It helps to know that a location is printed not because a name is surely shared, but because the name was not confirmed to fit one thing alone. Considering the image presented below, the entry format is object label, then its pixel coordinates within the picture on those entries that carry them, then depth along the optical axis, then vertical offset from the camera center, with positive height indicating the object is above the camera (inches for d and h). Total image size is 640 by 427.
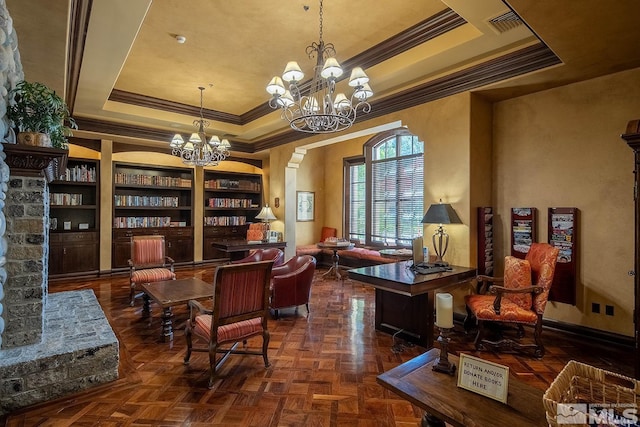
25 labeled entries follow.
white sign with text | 54.7 -28.3
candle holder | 62.6 -29.0
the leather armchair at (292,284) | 157.6 -33.8
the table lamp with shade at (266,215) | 270.7 -0.5
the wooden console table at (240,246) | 230.3 -23.6
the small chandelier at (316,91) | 109.7 +43.9
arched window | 258.7 +20.2
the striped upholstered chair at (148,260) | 176.7 -27.4
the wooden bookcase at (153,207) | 264.5 +6.1
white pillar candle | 62.9 -18.8
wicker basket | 41.7 -25.6
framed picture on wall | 311.9 +8.9
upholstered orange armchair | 119.4 -31.9
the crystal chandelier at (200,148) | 201.6 +42.9
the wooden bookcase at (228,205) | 310.3 +9.6
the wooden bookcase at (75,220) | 238.4 -4.4
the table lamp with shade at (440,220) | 149.2 -2.6
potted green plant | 96.9 +31.0
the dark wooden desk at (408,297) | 121.9 -33.8
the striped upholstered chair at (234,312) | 98.8 -31.1
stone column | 93.0 -13.8
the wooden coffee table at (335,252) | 254.3 -30.3
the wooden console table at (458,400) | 50.3 -31.2
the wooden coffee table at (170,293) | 130.8 -33.8
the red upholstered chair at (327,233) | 315.0 -17.9
